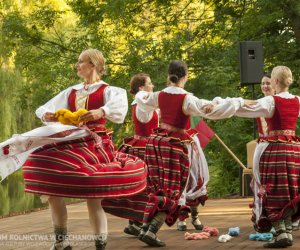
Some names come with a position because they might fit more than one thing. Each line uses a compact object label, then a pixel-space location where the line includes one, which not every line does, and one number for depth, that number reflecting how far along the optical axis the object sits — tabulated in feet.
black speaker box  51.84
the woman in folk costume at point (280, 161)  25.72
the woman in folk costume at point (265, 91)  30.79
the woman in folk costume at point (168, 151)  26.22
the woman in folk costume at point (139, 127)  29.42
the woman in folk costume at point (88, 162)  21.51
